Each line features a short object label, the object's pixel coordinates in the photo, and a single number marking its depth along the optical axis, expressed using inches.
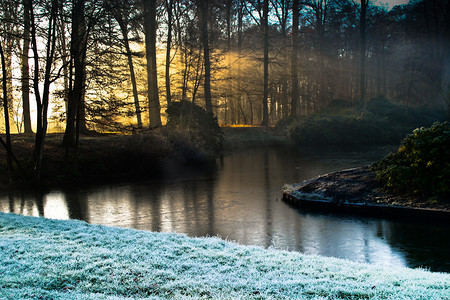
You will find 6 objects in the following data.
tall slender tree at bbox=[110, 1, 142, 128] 672.6
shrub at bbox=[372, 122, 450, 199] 423.8
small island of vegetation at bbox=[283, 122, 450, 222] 417.7
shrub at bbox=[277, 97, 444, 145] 1402.6
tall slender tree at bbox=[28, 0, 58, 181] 612.4
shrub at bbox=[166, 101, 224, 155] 997.8
